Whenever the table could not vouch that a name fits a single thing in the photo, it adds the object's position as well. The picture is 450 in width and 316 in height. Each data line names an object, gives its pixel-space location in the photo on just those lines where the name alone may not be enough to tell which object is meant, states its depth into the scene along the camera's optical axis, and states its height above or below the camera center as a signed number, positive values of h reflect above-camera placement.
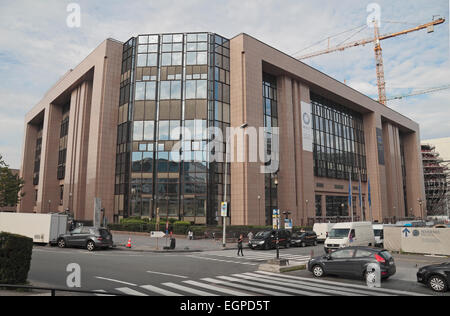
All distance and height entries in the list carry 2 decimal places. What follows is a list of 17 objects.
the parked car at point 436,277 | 11.23 -2.33
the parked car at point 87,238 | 23.39 -2.00
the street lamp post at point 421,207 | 78.88 +1.02
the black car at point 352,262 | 13.07 -2.14
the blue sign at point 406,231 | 23.66 -1.49
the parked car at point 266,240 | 27.09 -2.44
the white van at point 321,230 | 34.75 -2.03
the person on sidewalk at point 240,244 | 22.28 -2.26
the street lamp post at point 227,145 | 43.42 +9.17
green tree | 43.09 +3.32
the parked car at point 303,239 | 30.15 -2.63
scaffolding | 104.31 +9.91
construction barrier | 22.06 -2.06
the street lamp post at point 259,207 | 42.69 +0.49
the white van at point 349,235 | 23.31 -1.85
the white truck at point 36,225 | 24.77 -1.06
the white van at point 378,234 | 28.98 -2.12
